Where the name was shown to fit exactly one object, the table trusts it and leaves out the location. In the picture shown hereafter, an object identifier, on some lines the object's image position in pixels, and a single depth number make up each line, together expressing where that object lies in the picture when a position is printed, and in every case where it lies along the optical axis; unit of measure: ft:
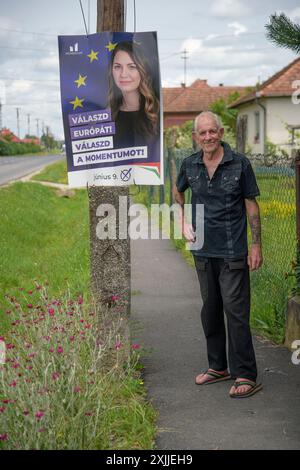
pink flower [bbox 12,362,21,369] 14.87
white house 121.49
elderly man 17.92
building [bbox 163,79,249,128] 215.72
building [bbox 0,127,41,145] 408.42
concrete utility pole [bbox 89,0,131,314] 19.10
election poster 18.70
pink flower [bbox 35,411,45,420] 12.46
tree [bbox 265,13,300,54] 20.48
